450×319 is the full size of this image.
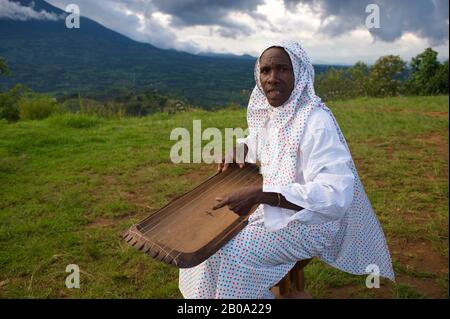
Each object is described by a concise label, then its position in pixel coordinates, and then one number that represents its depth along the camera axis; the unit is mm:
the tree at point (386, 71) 32531
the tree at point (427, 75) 18391
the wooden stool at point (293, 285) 2431
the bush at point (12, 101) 6948
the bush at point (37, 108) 9547
